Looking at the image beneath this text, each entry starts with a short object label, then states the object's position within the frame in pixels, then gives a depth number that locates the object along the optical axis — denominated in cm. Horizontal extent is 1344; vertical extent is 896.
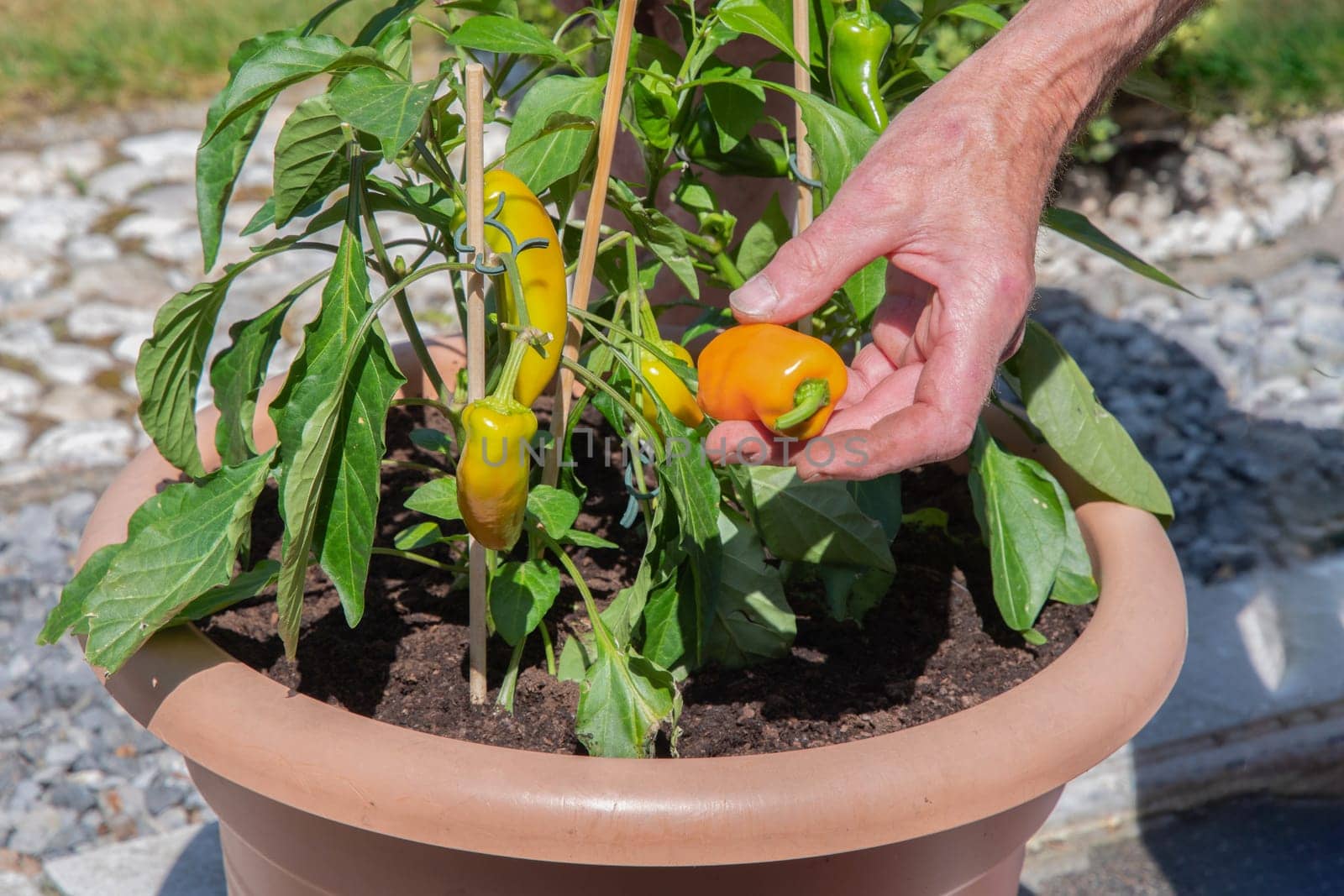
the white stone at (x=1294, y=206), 306
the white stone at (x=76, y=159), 323
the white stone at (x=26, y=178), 314
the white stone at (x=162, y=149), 333
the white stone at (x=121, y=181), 316
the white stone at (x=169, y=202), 310
